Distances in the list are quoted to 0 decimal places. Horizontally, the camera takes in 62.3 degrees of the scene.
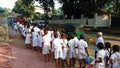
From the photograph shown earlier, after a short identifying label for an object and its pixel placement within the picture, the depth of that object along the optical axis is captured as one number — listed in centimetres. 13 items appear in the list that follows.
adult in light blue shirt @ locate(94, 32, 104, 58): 394
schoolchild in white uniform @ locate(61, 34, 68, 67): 413
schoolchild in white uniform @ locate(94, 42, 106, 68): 293
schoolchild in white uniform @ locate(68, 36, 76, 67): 408
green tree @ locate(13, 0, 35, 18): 2932
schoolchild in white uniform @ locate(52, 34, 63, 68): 410
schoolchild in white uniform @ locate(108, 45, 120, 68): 278
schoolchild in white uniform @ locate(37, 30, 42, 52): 589
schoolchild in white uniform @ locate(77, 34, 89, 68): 392
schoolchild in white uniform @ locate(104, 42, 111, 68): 300
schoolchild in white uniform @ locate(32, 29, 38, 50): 610
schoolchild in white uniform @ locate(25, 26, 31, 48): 671
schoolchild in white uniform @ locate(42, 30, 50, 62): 481
